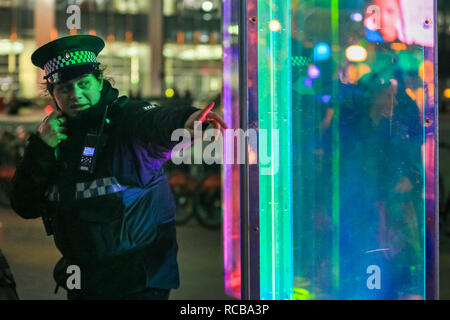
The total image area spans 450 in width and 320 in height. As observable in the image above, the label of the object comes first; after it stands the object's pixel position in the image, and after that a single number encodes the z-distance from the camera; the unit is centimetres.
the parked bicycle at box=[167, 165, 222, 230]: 500
